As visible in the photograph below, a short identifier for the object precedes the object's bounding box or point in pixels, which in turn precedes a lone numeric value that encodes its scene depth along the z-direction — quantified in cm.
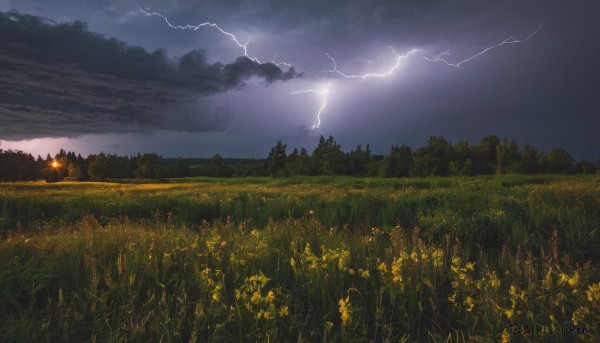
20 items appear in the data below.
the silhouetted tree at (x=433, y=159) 5959
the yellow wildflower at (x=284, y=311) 319
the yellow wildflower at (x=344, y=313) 300
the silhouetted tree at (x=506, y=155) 5661
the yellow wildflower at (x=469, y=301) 318
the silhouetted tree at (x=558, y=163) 5572
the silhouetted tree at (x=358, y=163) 7073
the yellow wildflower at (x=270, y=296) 331
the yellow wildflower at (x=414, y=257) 392
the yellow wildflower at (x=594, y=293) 292
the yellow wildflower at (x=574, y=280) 301
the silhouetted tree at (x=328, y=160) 6981
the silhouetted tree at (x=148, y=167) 7788
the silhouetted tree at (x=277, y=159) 8144
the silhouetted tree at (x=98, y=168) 6906
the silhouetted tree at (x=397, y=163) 6071
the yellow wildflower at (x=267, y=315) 312
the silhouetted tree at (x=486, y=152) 6219
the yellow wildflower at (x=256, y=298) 333
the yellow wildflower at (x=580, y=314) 279
